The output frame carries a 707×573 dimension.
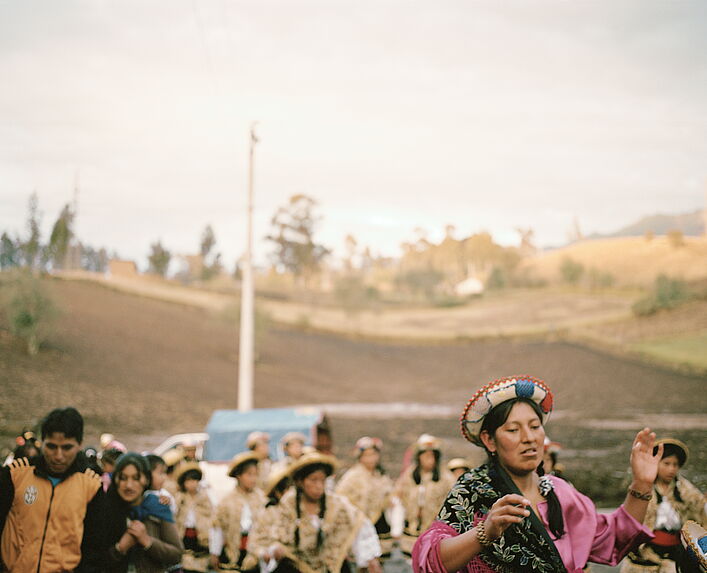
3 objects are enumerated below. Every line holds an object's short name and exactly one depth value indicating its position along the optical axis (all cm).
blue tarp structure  1215
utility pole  1502
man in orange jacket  305
